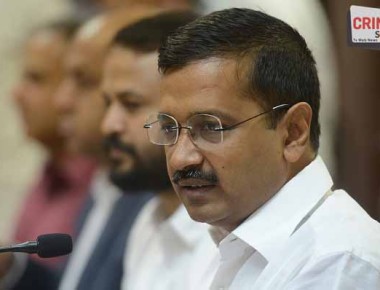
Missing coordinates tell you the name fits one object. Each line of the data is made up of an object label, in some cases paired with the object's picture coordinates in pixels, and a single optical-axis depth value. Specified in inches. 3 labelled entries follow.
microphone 101.4
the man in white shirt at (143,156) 120.0
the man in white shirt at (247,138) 103.6
